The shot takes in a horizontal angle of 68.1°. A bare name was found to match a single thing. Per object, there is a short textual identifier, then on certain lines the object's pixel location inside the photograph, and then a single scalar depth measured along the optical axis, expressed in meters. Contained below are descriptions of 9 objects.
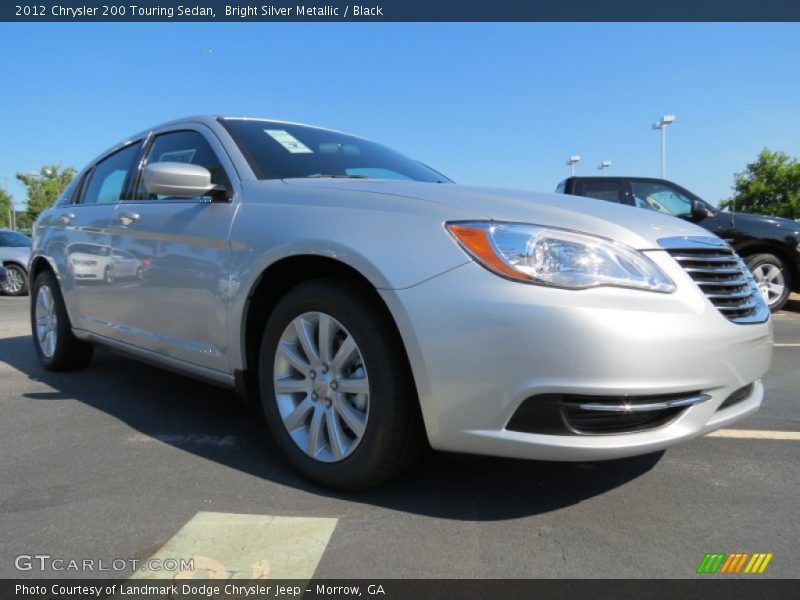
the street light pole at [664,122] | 23.19
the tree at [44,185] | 51.88
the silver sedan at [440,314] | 1.83
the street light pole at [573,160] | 25.69
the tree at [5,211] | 57.52
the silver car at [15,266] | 12.23
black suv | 7.52
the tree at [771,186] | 36.41
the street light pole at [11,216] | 51.61
